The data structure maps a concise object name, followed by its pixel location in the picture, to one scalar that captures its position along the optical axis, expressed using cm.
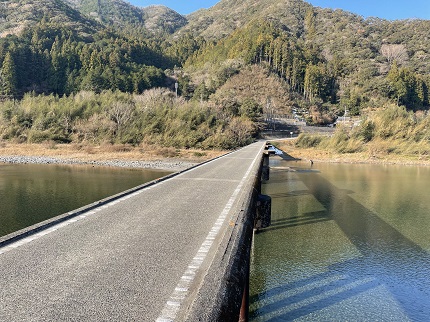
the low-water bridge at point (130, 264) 274
